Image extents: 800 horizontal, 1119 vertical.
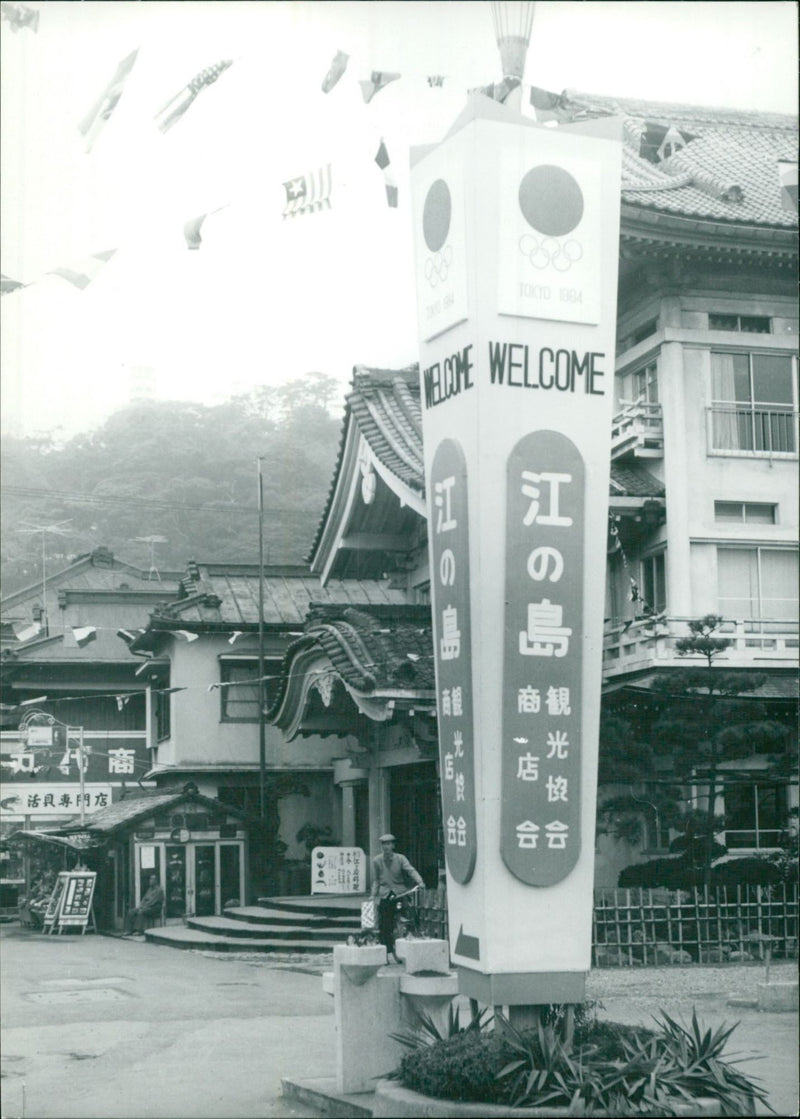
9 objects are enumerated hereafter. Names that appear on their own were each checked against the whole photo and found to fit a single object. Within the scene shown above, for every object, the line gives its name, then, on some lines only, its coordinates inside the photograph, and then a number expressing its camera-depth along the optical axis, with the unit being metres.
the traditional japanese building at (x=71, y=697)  33.00
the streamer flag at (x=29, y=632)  32.72
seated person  26.89
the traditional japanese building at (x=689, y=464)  20.77
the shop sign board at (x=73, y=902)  27.83
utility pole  28.94
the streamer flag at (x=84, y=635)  30.95
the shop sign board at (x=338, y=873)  25.20
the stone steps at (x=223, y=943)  21.77
